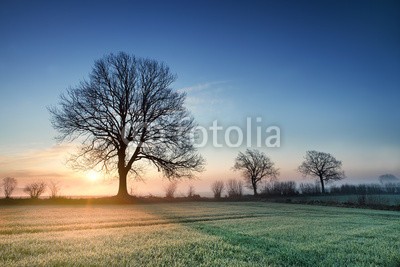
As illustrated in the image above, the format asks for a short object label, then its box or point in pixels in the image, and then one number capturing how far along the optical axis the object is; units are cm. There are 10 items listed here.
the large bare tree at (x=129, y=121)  2891
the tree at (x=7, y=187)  6575
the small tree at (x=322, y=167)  7912
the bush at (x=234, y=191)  5057
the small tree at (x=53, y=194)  2936
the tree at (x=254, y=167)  7394
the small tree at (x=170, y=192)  3849
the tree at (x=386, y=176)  16412
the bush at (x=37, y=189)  4001
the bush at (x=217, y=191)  4822
